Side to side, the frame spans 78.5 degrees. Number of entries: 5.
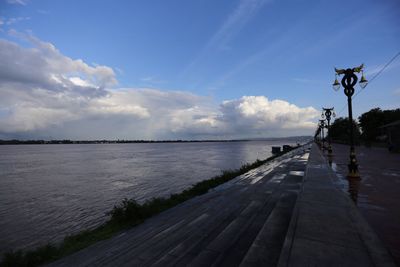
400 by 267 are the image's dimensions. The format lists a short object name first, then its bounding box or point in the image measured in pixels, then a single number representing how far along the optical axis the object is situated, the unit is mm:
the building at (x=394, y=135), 30058
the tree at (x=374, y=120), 66119
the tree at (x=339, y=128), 105012
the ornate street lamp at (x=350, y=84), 12763
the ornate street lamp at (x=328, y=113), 27828
